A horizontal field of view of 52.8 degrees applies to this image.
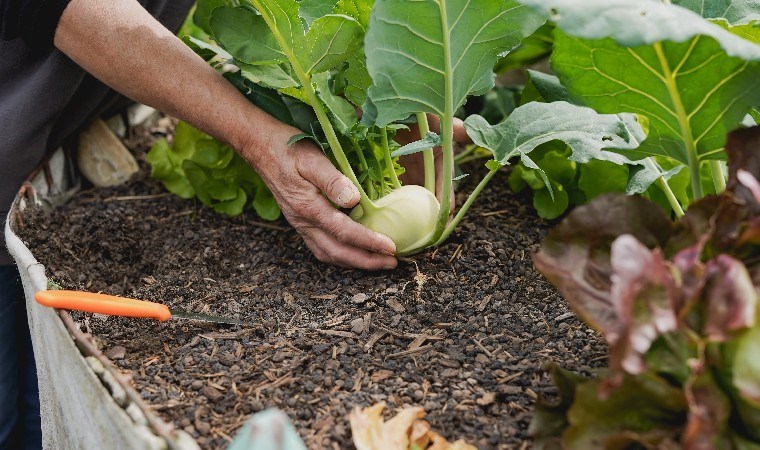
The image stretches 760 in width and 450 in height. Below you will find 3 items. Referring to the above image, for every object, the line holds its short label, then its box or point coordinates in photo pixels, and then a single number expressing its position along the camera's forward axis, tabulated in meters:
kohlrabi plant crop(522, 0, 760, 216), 1.16
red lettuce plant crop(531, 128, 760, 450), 0.87
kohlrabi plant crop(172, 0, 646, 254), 1.41
